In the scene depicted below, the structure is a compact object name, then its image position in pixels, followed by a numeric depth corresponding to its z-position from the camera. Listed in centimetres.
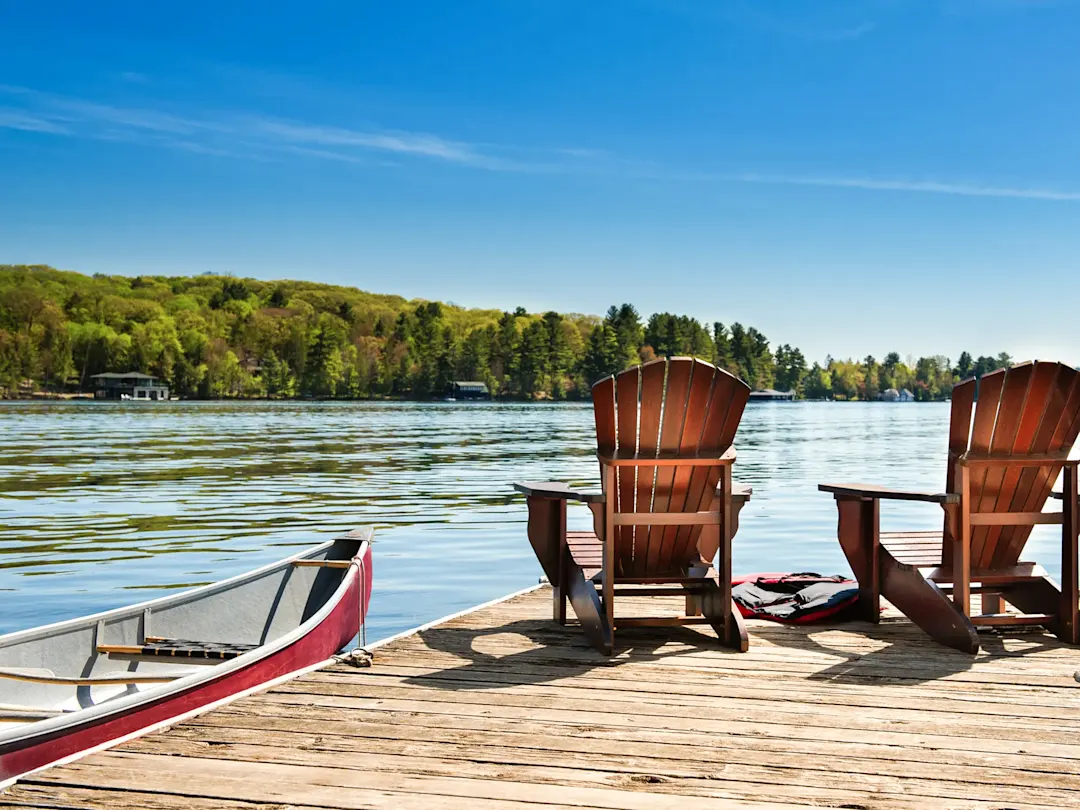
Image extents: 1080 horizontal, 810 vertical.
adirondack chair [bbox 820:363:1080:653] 446
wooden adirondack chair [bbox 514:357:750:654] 440
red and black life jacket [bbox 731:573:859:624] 514
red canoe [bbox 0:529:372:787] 322
